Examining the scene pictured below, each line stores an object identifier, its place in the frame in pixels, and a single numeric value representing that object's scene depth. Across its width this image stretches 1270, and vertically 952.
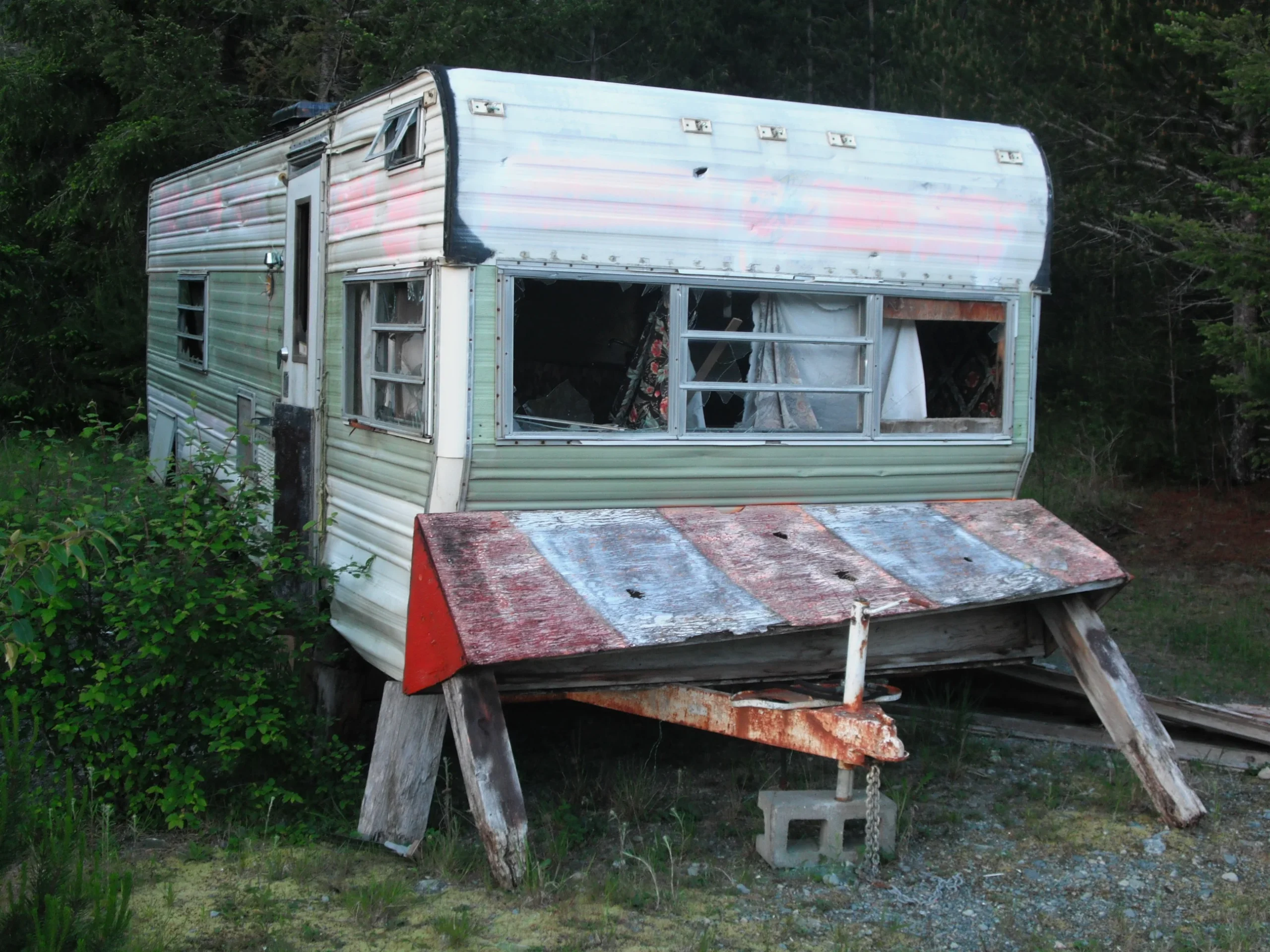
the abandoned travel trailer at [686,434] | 5.11
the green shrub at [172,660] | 5.51
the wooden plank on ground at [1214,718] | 6.32
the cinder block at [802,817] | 5.04
